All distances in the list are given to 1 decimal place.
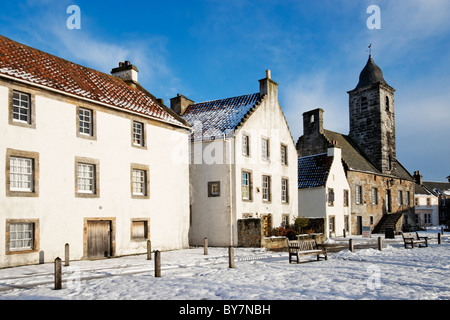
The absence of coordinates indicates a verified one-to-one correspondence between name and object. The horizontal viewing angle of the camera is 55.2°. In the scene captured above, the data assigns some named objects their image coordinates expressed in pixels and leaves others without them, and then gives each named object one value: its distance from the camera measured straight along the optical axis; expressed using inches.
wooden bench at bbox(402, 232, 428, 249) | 978.0
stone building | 1742.1
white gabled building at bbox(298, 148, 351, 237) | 1489.9
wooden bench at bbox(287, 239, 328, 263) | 692.7
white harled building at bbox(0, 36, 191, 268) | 691.4
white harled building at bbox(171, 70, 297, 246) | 1071.6
